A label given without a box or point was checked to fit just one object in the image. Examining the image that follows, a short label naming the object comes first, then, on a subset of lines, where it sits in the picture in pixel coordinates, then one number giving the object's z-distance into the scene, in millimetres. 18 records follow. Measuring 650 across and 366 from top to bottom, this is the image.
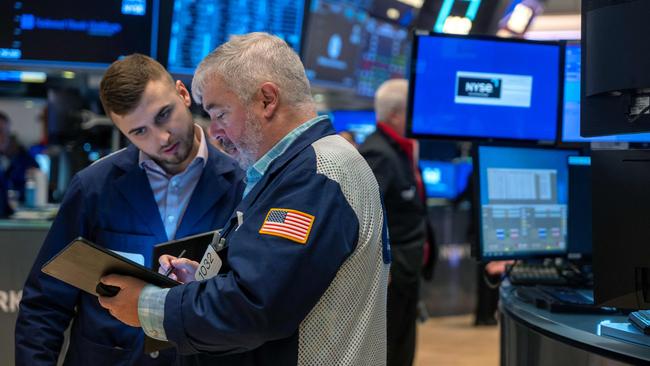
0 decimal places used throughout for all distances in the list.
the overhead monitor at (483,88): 3447
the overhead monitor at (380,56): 7398
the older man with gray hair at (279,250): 1688
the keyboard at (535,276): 3285
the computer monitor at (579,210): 3227
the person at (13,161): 6680
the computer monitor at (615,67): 1990
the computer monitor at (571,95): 3537
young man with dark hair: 2391
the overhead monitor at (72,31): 3518
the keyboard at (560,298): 2668
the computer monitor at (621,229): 2146
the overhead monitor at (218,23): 4062
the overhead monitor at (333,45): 6293
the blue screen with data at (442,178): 9859
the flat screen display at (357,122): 9062
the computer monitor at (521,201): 3174
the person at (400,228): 4344
